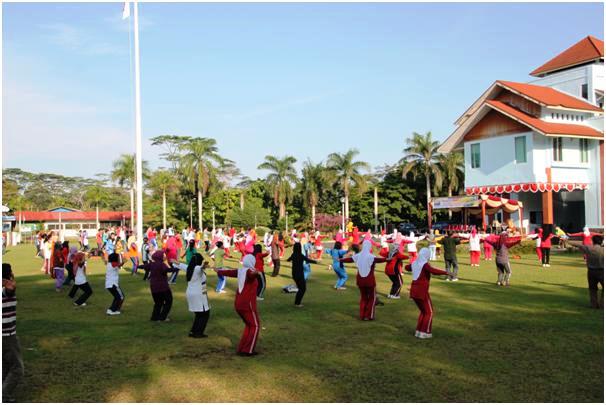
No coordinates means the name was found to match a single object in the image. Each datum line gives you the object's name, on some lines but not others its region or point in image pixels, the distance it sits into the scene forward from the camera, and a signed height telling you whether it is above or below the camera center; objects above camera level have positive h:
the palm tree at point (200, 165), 59.16 +5.75
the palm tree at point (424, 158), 55.31 +5.77
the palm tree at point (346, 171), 57.44 +4.69
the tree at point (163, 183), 63.59 +4.20
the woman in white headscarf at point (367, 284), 11.45 -1.34
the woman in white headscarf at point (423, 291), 9.75 -1.30
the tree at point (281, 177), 59.53 +4.39
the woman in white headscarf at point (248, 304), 8.80 -1.34
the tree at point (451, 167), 55.38 +4.77
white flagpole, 23.76 +5.09
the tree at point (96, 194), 77.56 +3.78
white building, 35.97 +4.74
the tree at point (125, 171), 61.10 +5.40
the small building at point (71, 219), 70.12 +0.38
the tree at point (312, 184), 58.97 +3.56
